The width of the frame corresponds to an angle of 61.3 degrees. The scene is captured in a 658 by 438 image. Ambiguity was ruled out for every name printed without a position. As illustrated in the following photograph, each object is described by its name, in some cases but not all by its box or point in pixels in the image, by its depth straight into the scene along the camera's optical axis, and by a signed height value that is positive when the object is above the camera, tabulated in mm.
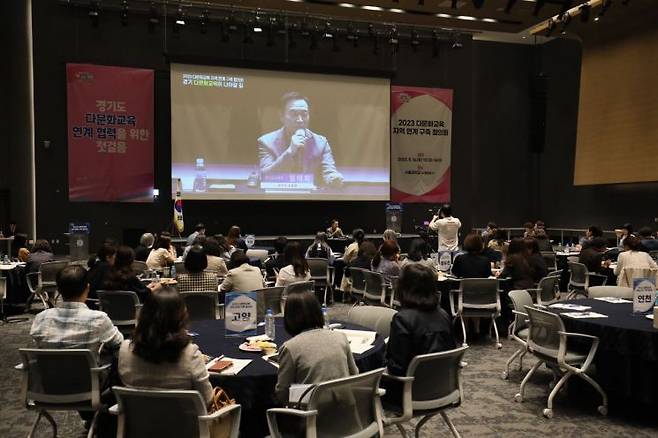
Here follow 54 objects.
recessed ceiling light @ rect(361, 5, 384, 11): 11064 +3624
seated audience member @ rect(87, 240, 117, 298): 5391 -830
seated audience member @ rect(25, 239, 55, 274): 7984 -1096
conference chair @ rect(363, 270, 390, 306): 6797 -1250
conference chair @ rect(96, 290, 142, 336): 4961 -1104
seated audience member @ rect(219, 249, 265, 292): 5344 -903
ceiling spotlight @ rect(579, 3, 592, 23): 11153 +3638
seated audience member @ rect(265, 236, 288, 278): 8227 -1127
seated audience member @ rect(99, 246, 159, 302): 5027 -858
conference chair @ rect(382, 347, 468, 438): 3006 -1115
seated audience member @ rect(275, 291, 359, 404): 2602 -782
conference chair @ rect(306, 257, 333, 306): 8438 -1267
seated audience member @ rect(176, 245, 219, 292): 5219 -870
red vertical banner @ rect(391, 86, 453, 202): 14734 +1198
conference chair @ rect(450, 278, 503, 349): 6285 -1264
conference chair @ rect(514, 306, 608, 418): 4160 -1227
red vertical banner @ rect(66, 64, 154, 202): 12273 +1135
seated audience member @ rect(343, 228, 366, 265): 8766 -993
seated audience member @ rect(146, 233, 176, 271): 7027 -951
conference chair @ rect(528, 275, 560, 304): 5891 -1076
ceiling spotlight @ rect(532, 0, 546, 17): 10242 +3480
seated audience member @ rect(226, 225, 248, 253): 8594 -846
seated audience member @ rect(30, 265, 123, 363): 3236 -830
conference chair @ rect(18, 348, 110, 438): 3137 -1154
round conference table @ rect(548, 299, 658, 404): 4043 -1192
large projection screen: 12680 +1243
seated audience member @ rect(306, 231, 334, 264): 9039 -1047
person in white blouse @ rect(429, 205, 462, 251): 9883 -733
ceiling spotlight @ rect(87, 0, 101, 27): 12195 +3798
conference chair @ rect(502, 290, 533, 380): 4801 -1103
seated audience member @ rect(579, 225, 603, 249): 9988 -735
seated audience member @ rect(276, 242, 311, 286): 5949 -900
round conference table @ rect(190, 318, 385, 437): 2889 -1011
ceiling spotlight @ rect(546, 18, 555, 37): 12143 +3640
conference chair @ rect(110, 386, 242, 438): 2361 -1001
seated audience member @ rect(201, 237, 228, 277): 6297 -837
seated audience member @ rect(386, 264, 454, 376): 3160 -784
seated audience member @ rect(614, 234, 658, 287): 6707 -820
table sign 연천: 4465 -824
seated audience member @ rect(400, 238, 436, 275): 7188 -860
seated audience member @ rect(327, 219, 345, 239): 12380 -1027
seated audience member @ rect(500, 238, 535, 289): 6473 -903
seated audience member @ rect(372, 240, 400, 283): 7109 -941
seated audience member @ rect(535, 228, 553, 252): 10266 -975
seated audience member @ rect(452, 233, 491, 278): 6477 -852
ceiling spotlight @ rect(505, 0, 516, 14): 10384 +3515
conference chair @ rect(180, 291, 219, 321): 4887 -1061
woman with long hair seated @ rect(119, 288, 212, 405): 2428 -747
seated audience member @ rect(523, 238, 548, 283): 6621 -896
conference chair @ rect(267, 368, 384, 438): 2424 -1023
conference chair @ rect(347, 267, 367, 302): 7421 -1292
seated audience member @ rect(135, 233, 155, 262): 8008 -964
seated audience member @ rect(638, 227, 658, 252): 9117 -833
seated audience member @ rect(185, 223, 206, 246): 9453 -887
